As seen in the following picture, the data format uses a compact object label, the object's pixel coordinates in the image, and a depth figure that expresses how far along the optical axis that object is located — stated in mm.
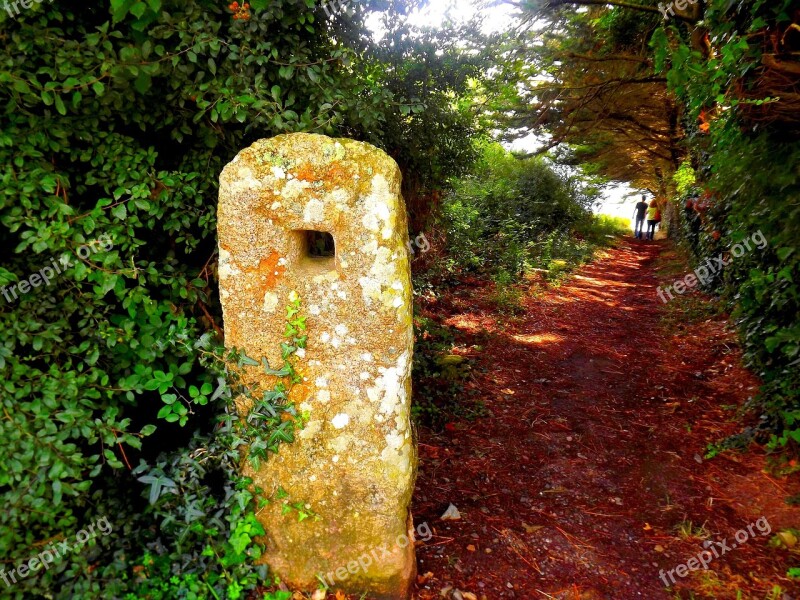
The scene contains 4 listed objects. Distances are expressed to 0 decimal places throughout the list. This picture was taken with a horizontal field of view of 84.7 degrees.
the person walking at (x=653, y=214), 17906
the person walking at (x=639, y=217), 19734
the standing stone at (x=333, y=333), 2416
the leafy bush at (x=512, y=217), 10258
